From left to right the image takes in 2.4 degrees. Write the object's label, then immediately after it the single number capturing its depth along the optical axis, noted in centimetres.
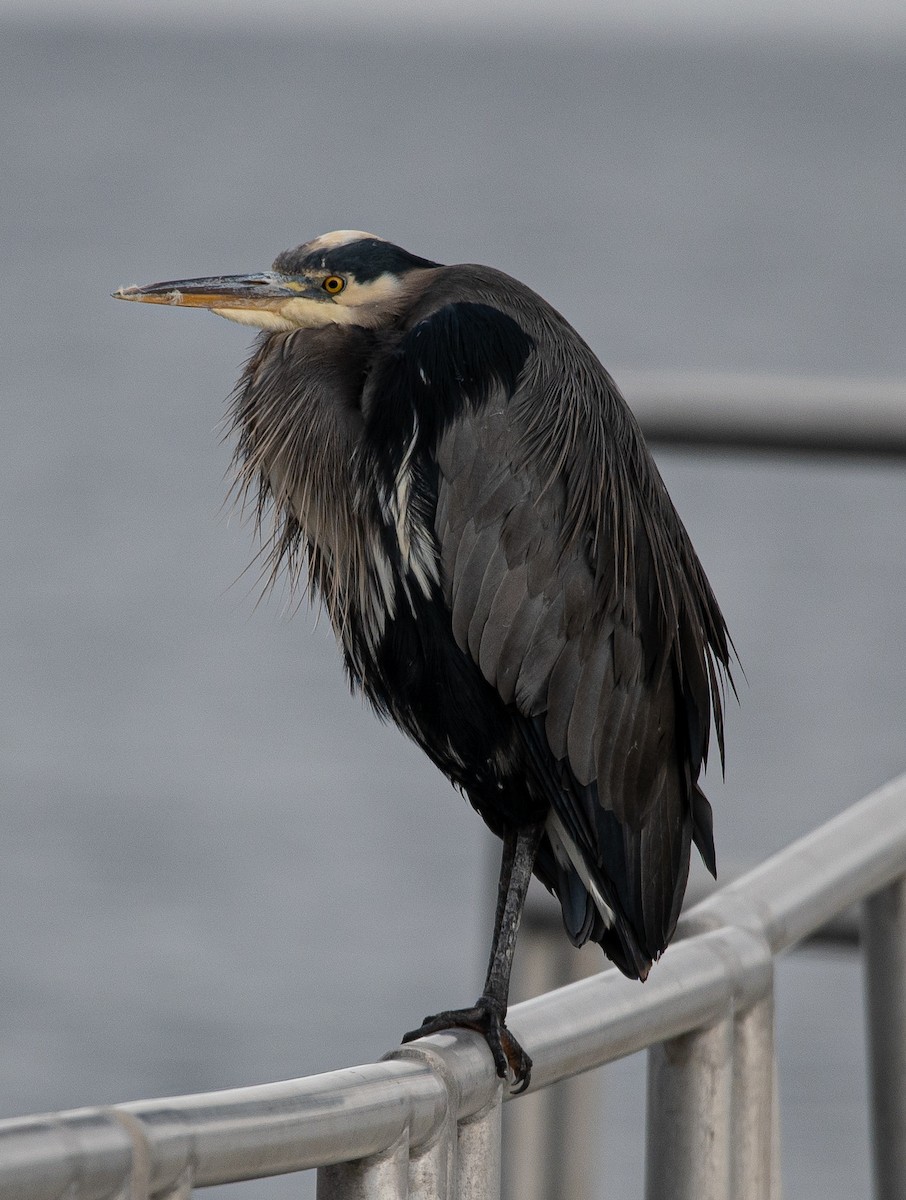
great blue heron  1831
